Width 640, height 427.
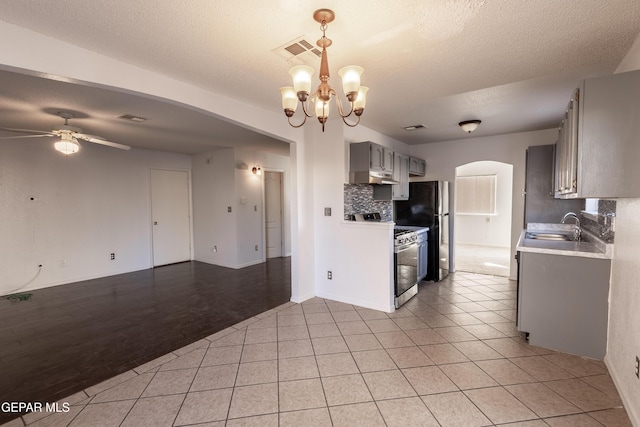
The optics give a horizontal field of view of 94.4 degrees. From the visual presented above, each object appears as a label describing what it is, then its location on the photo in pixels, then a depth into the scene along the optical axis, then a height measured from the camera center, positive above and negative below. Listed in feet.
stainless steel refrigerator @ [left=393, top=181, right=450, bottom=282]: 15.69 -0.84
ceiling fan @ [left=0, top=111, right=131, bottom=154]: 11.27 +2.57
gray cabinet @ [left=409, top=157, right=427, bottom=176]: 16.96 +2.06
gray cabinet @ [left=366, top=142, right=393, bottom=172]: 12.64 +1.97
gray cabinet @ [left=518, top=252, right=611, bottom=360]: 7.97 -2.87
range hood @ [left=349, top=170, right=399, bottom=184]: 12.46 +1.05
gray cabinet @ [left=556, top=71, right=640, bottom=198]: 5.85 +1.28
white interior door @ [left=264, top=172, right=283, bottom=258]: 22.53 -0.80
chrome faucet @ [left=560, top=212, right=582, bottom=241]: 11.35 -0.91
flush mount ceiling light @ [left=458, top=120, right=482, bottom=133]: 13.10 +3.39
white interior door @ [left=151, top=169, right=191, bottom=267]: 19.95 -0.93
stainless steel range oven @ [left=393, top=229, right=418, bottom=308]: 11.86 -2.69
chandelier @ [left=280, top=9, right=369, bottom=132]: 5.41 +2.26
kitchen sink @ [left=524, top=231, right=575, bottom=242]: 11.43 -1.43
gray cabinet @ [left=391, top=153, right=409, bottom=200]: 15.01 +1.28
